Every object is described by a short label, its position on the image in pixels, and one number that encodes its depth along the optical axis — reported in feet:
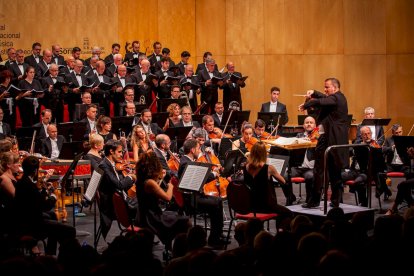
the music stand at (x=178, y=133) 37.78
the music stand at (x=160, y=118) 40.55
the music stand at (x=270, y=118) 43.14
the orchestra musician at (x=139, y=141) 34.81
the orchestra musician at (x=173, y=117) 40.73
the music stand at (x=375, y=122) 40.16
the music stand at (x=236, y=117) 43.42
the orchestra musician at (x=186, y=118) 40.52
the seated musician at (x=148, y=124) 38.70
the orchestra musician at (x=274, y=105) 46.78
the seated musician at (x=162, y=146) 32.55
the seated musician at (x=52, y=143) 37.40
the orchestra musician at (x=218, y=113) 43.75
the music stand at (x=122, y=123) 39.03
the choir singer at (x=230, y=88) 49.19
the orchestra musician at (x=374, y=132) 37.86
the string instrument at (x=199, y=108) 46.49
